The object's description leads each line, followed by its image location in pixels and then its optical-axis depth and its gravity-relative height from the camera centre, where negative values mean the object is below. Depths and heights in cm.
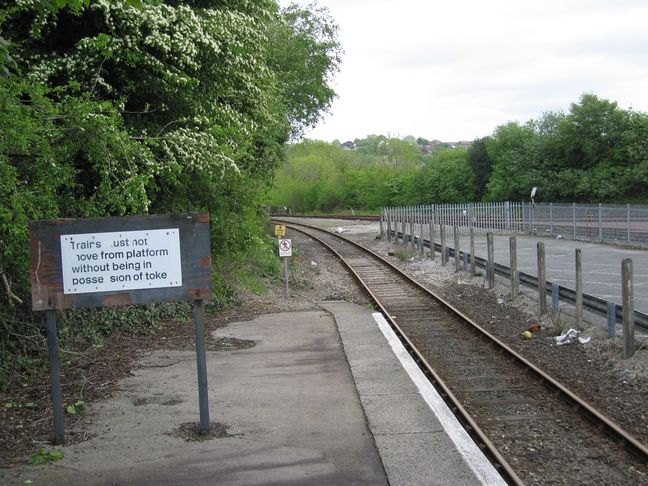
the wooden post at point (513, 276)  1462 -159
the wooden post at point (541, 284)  1278 -158
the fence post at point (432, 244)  2366 -133
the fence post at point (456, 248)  1999 -131
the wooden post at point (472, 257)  1852 -145
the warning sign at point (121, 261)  593 -36
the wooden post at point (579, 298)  1121 -163
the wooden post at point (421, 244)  2521 -140
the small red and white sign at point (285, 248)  1647 -85
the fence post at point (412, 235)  2683 -110
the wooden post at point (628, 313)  916 -157
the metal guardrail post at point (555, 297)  1214 -175
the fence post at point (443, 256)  2205 -164
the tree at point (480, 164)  5825 +352
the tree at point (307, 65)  3009 +695
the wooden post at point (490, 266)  1665 -154
